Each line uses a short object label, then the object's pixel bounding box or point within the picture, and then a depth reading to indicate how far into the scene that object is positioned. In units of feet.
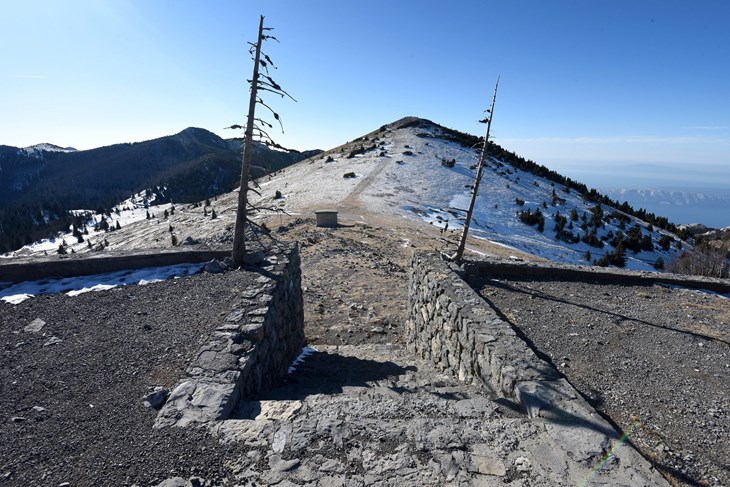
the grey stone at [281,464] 10.01
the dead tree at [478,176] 35.98
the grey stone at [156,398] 12.97
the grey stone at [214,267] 27.40
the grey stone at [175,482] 9.36
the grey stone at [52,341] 17.51
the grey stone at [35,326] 18.86
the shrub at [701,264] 48.45
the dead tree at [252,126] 25.05
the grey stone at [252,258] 28.63
